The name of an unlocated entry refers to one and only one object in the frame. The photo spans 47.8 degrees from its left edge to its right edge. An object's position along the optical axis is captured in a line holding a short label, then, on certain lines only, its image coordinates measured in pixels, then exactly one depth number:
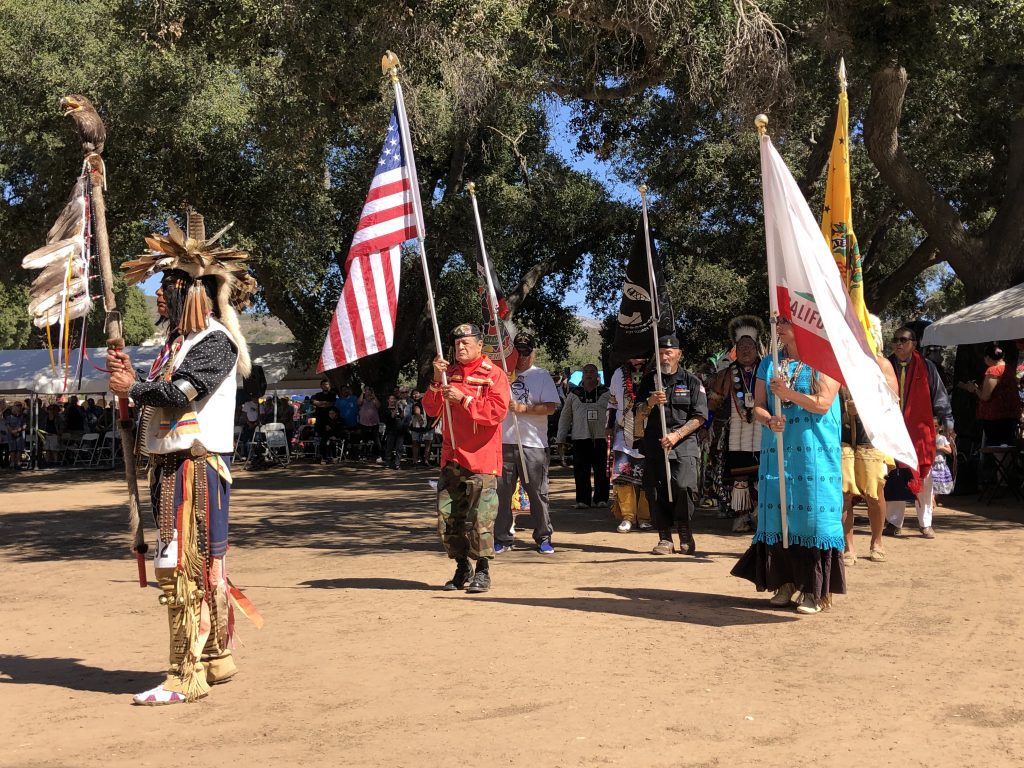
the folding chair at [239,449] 24.81
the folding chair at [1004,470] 14.38
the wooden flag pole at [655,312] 9.99
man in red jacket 8.01
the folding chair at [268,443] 24.22
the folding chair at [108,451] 25.55
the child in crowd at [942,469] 12.09
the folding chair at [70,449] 27.75
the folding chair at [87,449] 26.59
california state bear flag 6.68
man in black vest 10.02
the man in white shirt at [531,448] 10.29
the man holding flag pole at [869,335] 8.84
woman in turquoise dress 7.21
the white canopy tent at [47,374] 24.95
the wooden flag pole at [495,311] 10.29
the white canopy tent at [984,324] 12.50
